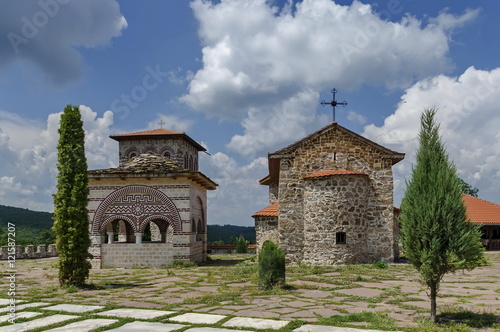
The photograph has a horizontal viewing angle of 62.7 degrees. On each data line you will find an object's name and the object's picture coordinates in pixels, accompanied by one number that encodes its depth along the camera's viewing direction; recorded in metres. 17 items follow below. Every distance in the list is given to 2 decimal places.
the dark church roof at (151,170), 19.30
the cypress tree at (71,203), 12.64
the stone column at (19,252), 27.62
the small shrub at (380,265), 17.08
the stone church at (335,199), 18.06
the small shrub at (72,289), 11.74
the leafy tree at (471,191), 43.34
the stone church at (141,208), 19.45
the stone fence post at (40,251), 28.89
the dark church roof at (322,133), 19.38
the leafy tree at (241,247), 32.03
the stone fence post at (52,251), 30.03
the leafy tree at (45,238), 36.59
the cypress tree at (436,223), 7.55
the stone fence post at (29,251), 27.97
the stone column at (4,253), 27.05
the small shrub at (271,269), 11.42
